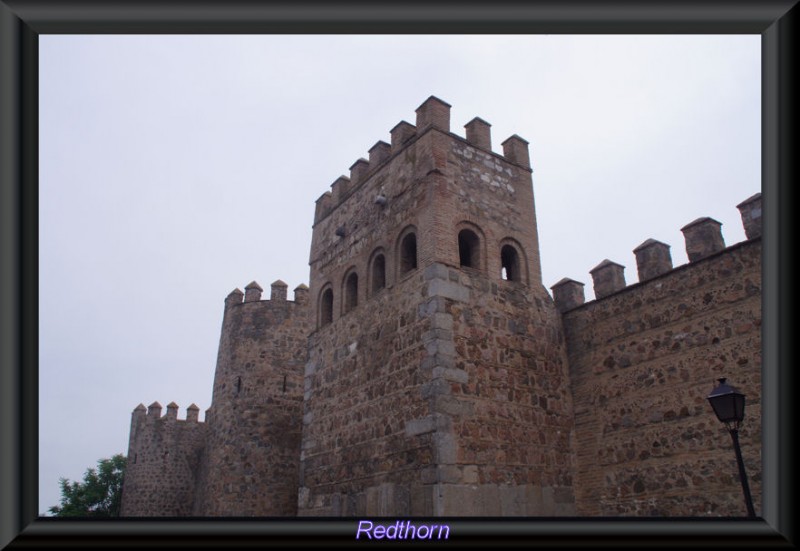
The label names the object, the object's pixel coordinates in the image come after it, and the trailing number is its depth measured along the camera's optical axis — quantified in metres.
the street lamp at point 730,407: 5.82
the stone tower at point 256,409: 15.86
